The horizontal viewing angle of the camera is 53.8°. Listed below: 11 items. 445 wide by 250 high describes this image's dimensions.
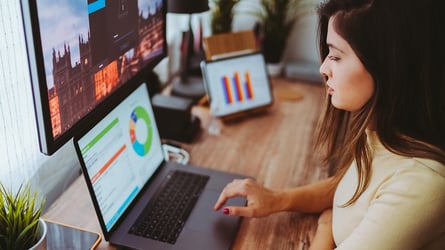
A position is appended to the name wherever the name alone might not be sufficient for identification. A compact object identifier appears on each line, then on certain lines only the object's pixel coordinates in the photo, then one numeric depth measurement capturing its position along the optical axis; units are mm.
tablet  1628
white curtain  929
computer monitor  772
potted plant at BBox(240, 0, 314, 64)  2010
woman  810
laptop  1010
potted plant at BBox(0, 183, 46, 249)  831
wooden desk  1108
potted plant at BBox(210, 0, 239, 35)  1864
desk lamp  1725
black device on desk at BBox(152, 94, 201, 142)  1470
